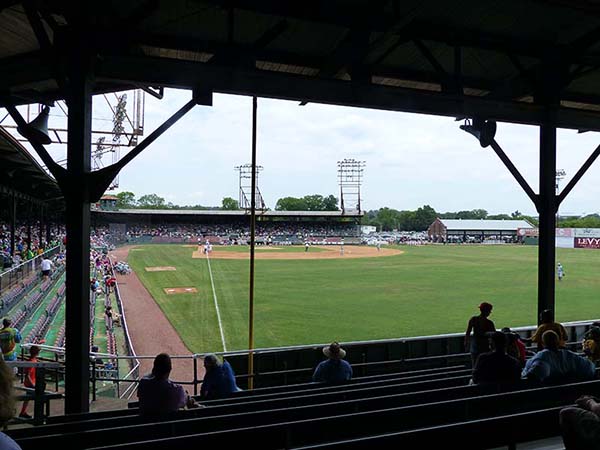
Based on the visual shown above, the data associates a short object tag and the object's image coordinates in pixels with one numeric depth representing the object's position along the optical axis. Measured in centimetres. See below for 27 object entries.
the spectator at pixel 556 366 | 405
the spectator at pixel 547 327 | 553
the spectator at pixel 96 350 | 1047
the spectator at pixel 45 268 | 1658
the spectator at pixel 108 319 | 1585
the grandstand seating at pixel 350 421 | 251
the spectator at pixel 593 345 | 519
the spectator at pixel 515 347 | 507
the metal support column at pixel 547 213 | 655
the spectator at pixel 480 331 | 562
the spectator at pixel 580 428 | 205
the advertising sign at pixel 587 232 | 6462
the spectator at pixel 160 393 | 353
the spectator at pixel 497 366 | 405
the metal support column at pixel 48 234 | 3559
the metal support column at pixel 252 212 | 651
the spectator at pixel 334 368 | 496
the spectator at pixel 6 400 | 158
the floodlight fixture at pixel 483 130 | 648
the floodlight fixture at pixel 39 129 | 434
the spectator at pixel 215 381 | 477
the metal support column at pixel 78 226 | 419
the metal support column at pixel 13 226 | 2095
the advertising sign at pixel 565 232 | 6750
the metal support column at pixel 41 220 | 3122
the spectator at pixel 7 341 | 713
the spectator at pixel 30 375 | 618
